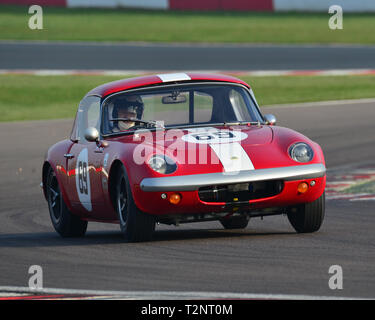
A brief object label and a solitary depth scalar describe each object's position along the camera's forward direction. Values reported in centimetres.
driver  1755
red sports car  1541
